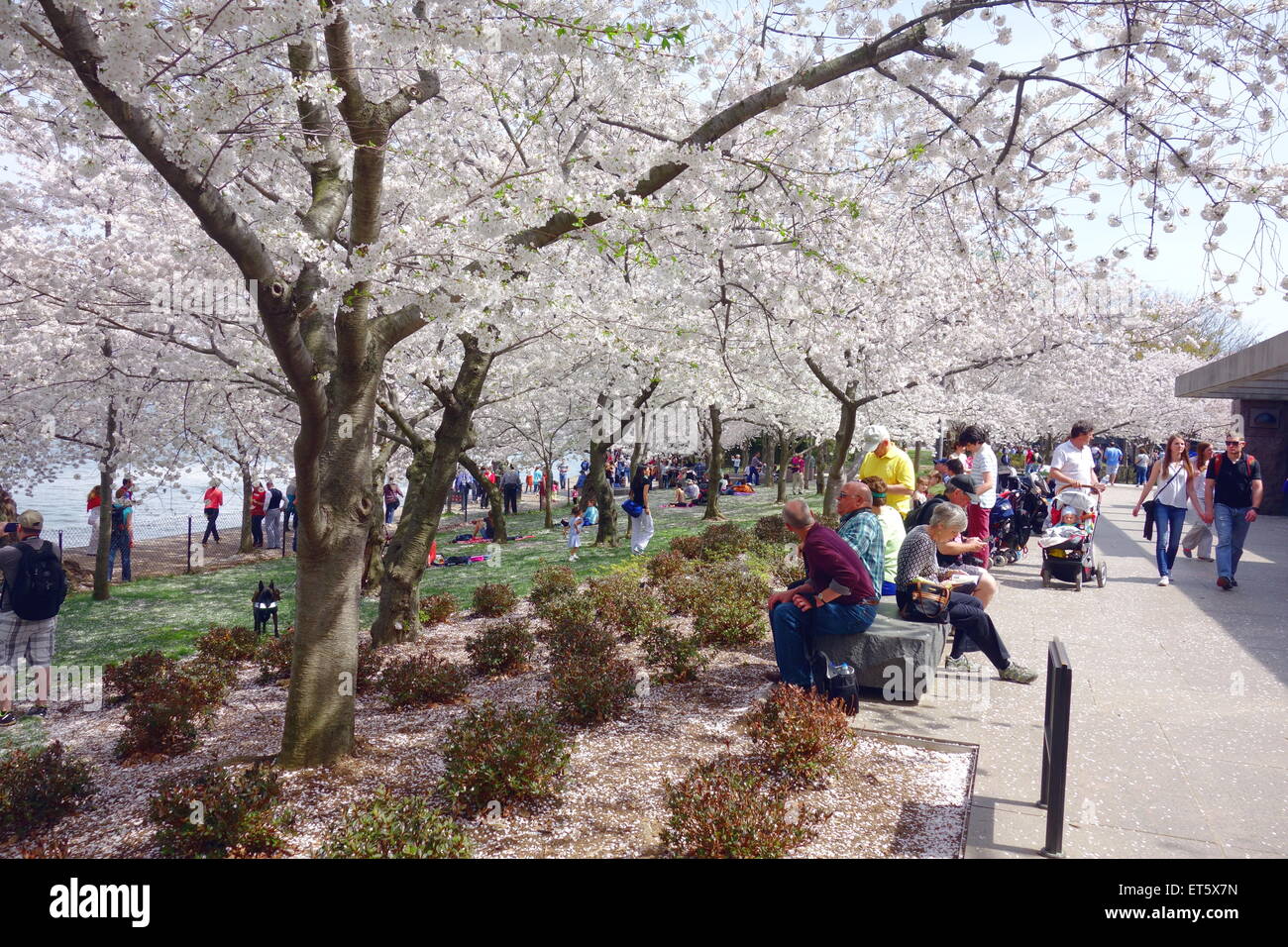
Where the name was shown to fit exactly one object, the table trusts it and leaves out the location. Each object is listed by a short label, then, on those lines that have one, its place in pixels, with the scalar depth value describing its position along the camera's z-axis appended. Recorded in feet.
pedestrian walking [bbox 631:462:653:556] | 51.65
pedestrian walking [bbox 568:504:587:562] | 55.42
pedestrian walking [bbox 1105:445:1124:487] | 89.49
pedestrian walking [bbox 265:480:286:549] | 79.66
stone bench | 18.52
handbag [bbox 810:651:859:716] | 17.76
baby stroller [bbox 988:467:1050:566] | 38.11
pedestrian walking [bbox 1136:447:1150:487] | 123.54
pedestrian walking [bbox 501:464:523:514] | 98.37
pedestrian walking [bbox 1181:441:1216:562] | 37.22
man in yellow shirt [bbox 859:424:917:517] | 26.45
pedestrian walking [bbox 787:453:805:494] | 124.47
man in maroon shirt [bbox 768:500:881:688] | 17.29
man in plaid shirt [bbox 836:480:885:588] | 19.54
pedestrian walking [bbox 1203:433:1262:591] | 30.86
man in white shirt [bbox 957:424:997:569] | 28.66
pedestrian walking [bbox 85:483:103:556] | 56.15
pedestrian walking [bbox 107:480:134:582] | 57.77
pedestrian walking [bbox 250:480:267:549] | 79.46
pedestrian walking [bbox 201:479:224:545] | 75.15
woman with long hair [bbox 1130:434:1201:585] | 33.04
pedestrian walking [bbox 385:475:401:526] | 89.97
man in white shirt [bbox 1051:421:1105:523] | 31.30
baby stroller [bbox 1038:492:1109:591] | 31.35
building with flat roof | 51.65
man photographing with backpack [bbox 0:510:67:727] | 22.16
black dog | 31.14
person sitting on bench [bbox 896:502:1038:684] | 19.39
